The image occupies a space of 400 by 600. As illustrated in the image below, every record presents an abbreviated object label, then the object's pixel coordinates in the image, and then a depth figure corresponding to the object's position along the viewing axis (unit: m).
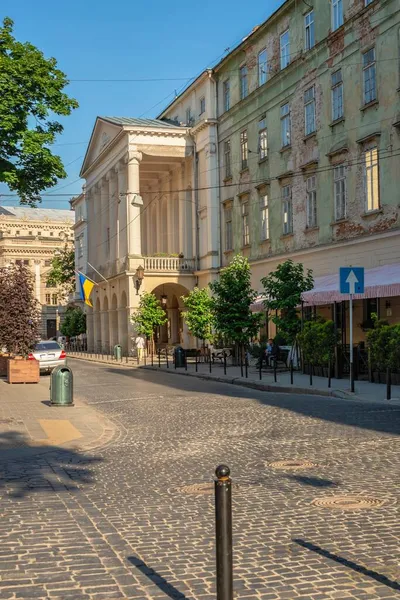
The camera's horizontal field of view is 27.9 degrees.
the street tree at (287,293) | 29.02
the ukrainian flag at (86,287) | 53.55
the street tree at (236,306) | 32.84
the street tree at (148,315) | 47.00
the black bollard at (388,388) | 17.39
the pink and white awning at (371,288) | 23.05
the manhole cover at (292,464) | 9.73
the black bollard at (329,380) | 20.92
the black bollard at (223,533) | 4.05
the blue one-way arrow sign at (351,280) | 19.33
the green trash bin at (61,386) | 18.20
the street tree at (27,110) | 23.17
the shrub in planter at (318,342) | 24.41
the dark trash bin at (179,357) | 35.72
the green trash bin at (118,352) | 48.02
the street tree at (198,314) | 40.91
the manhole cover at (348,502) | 7.58
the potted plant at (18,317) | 28.00
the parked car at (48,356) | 32.03
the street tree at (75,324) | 75.56
